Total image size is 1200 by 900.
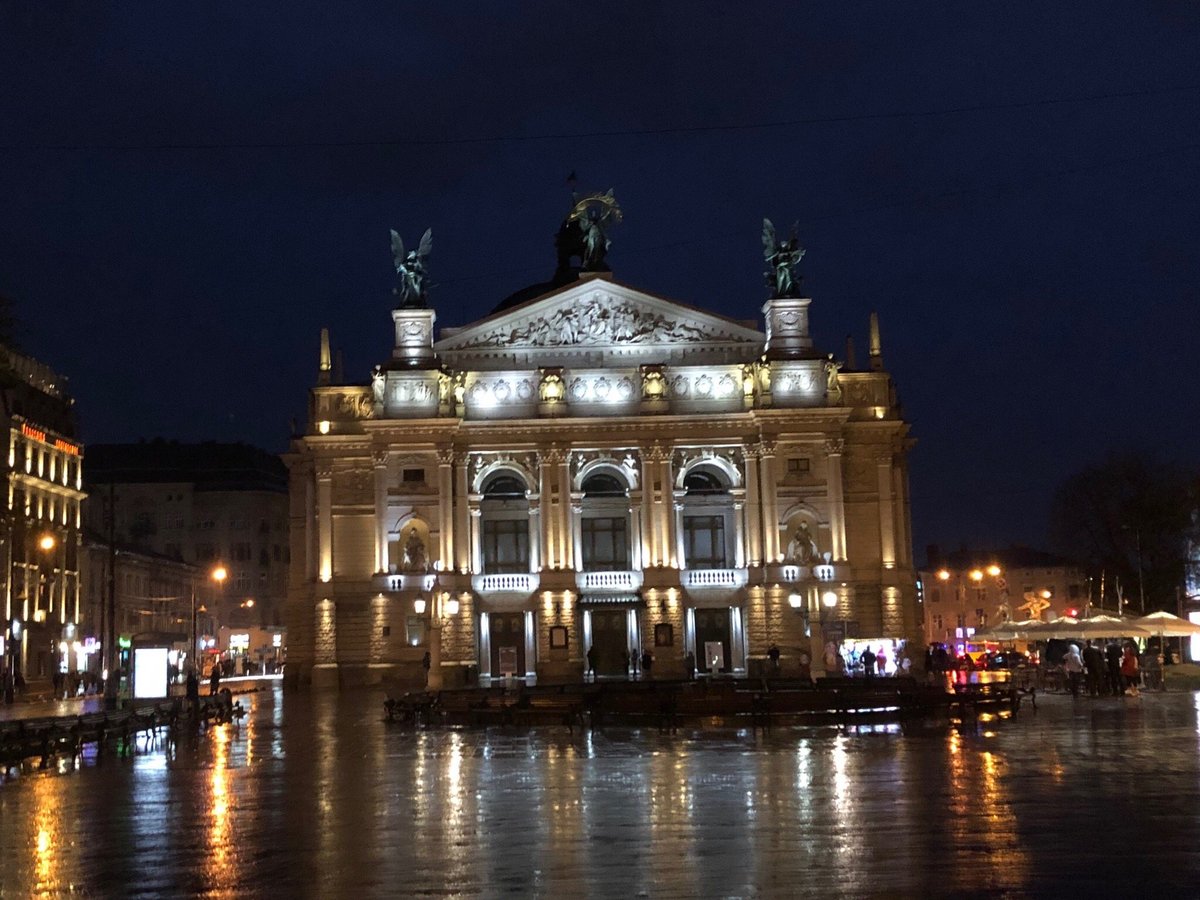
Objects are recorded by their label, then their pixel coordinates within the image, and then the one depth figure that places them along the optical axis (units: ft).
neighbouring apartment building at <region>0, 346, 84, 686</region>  266.77
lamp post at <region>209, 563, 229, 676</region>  232.73
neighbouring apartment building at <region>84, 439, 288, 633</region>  446.19
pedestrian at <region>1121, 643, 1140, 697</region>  176.96
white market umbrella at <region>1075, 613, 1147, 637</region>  174.81
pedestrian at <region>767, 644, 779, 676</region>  231.50
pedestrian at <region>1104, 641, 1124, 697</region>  174.91
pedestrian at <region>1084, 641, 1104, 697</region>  173.27
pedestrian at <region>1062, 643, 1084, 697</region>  174.81
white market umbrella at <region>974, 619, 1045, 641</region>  188.65
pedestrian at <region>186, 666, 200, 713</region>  150.51
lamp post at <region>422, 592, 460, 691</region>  230.89
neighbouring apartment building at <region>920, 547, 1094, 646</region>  508.12
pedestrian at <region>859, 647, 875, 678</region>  194.26
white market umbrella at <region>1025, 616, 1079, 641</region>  178.09
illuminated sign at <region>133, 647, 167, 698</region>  169.07
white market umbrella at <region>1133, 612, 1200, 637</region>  179.63
